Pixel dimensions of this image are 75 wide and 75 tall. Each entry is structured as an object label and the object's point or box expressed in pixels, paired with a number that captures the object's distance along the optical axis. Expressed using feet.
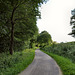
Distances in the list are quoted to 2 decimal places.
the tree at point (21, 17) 28.56
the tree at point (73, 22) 95.20
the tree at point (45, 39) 134.45
